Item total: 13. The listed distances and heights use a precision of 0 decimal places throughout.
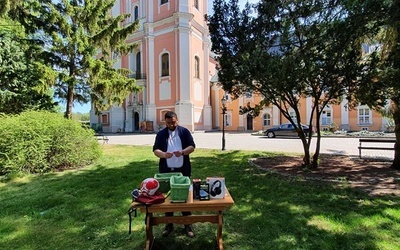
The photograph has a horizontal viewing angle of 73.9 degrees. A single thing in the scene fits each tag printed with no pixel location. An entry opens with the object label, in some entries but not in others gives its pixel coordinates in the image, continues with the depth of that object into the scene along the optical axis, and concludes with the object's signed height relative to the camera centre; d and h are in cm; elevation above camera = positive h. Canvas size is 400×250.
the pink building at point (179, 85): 3225 +522
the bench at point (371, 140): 972 -67
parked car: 2342 -62
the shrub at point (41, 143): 769 -50
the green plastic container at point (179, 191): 276 -69
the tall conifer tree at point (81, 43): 1341 +444
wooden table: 272 -87
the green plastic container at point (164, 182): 297 -63
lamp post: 1388 +91
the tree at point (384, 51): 538 +180
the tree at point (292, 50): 634 +195
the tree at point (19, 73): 1234 +260
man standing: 353 -26
